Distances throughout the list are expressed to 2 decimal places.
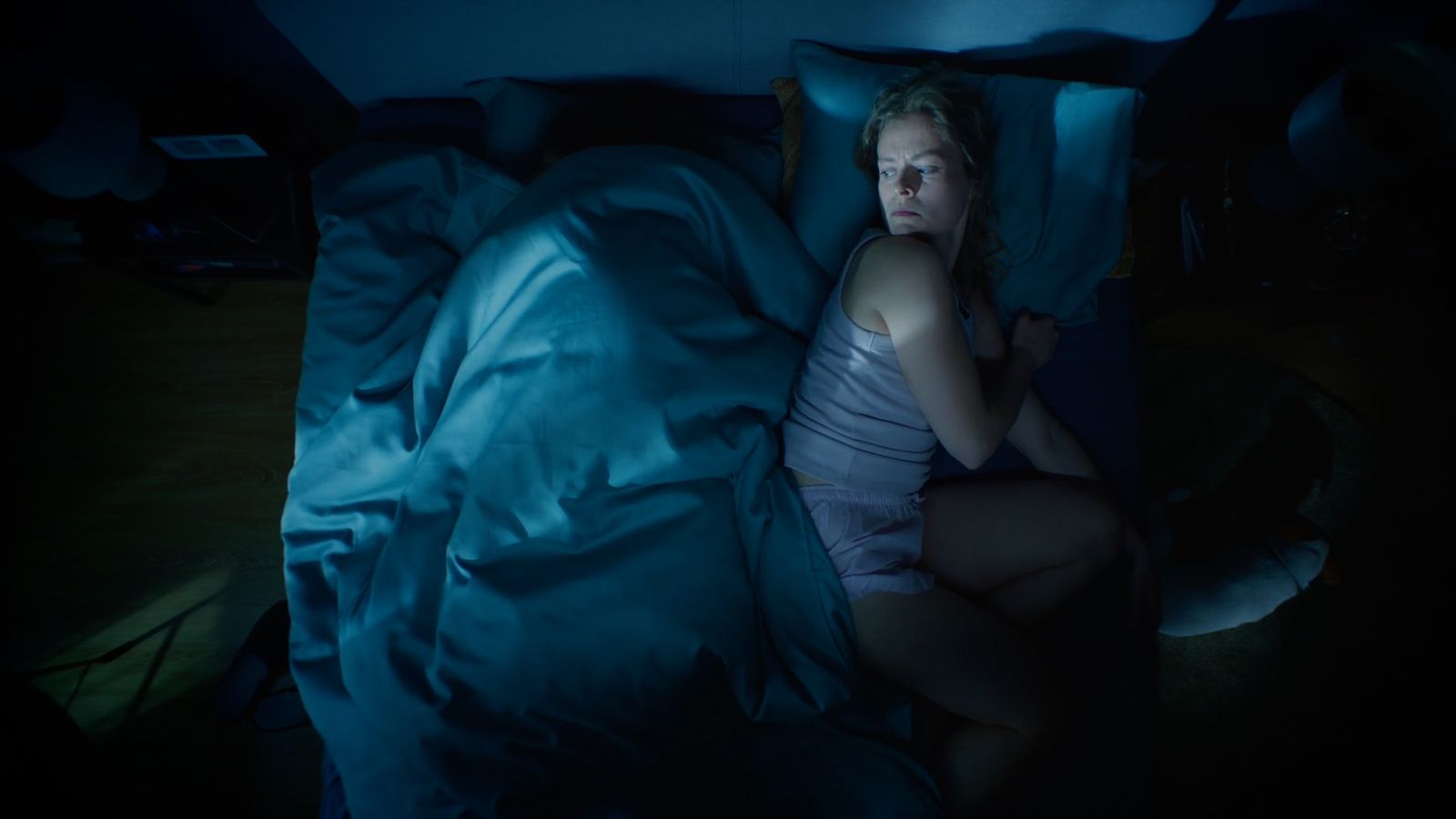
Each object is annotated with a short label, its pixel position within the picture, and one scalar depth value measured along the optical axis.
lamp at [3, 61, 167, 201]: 1.17
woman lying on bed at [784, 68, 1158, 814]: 0.98
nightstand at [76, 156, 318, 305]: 1.49
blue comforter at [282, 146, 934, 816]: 0.90
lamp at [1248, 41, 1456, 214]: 1.17
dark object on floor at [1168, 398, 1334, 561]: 1.54
